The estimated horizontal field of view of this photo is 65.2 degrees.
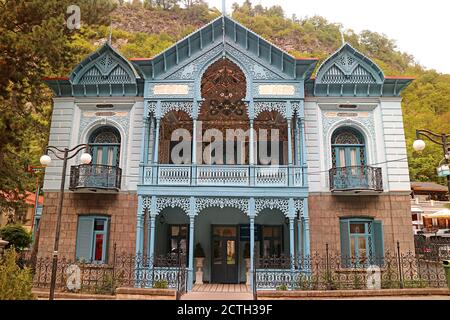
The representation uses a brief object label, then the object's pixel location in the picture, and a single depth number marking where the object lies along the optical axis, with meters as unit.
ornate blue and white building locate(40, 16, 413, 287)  15.08
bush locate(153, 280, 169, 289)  13.42
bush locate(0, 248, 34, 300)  7.19
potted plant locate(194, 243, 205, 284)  16.20
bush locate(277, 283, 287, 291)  13.29
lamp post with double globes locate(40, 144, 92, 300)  11.09
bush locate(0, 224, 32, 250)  26.27
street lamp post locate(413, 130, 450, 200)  10.43
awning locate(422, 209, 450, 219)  27.91
